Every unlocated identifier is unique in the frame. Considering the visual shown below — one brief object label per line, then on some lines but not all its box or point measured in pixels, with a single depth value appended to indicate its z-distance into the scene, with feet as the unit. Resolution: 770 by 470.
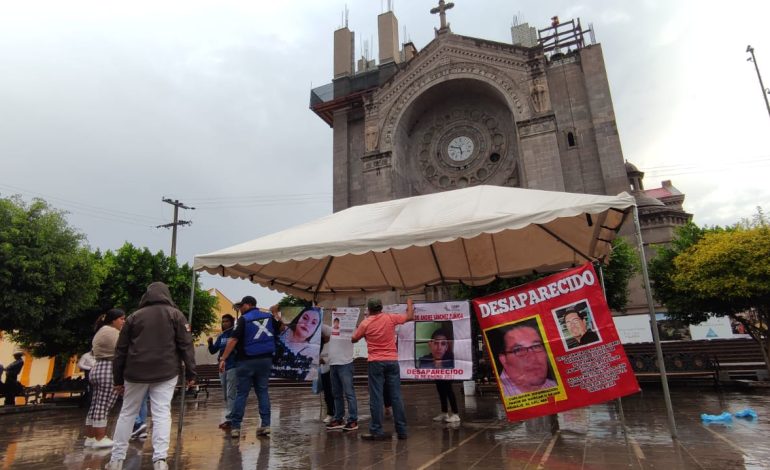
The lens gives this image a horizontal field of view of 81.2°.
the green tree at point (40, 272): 43.62
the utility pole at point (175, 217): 104.88
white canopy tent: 20.94
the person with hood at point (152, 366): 15.76
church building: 82.17
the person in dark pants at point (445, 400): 24.50
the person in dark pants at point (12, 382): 46.32
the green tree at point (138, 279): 61.26
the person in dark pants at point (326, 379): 27.04
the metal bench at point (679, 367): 42.56
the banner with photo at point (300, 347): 26.71
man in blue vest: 21.95
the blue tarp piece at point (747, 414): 24.46
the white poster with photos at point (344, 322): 23.99
